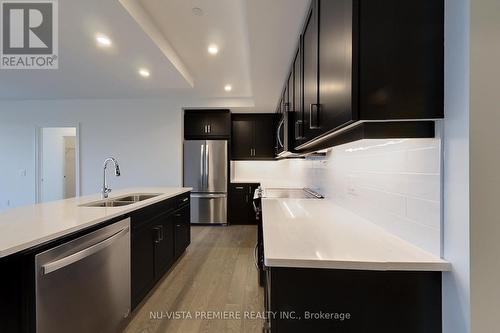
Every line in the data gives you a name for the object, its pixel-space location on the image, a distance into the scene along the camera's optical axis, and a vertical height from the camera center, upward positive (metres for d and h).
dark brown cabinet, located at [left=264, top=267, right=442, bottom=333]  0.83 -0.47
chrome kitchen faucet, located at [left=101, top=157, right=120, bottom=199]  2.41 -0.28
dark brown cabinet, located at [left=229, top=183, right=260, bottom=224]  4.96 -0.76
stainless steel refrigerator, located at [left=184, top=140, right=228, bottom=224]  4.79 -0.24
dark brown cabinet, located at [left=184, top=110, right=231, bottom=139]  4.92 +0.82
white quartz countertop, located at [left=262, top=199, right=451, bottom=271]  0.82 -0.32
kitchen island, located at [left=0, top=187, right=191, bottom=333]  1.07 -0.55
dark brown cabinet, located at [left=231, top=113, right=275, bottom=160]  5.26 +0.62
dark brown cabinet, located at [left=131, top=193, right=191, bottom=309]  1.98 -0.75
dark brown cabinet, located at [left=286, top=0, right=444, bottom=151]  0.78 +0.34
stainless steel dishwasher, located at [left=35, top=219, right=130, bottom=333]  1.17 -0.67
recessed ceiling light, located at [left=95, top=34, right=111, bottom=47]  2.37 +1.24
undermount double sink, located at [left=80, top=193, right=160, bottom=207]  2.24 -0.37
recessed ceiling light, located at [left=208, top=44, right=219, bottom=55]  2.72 +1.32
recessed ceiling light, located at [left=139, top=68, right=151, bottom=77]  3.19 +1.24
